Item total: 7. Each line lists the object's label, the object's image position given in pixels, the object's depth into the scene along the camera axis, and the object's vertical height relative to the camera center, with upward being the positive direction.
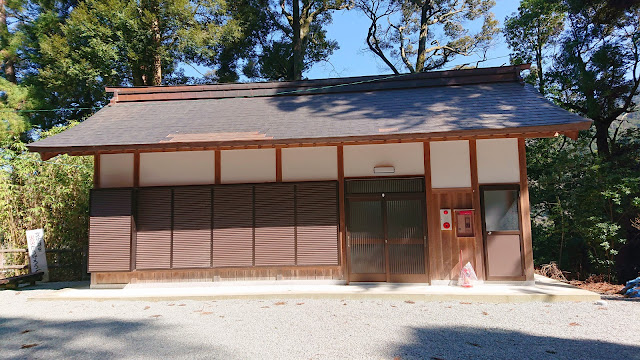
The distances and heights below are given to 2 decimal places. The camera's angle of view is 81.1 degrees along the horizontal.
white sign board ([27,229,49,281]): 8.64 -0.74
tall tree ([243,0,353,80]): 19.36 +9.15
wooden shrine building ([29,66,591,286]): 6.77 +0.32
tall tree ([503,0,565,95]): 13.71 +6.82
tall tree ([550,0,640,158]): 11.55 +4.44
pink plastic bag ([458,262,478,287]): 6.55 -1.17
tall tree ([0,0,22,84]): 14.80 +7.21
